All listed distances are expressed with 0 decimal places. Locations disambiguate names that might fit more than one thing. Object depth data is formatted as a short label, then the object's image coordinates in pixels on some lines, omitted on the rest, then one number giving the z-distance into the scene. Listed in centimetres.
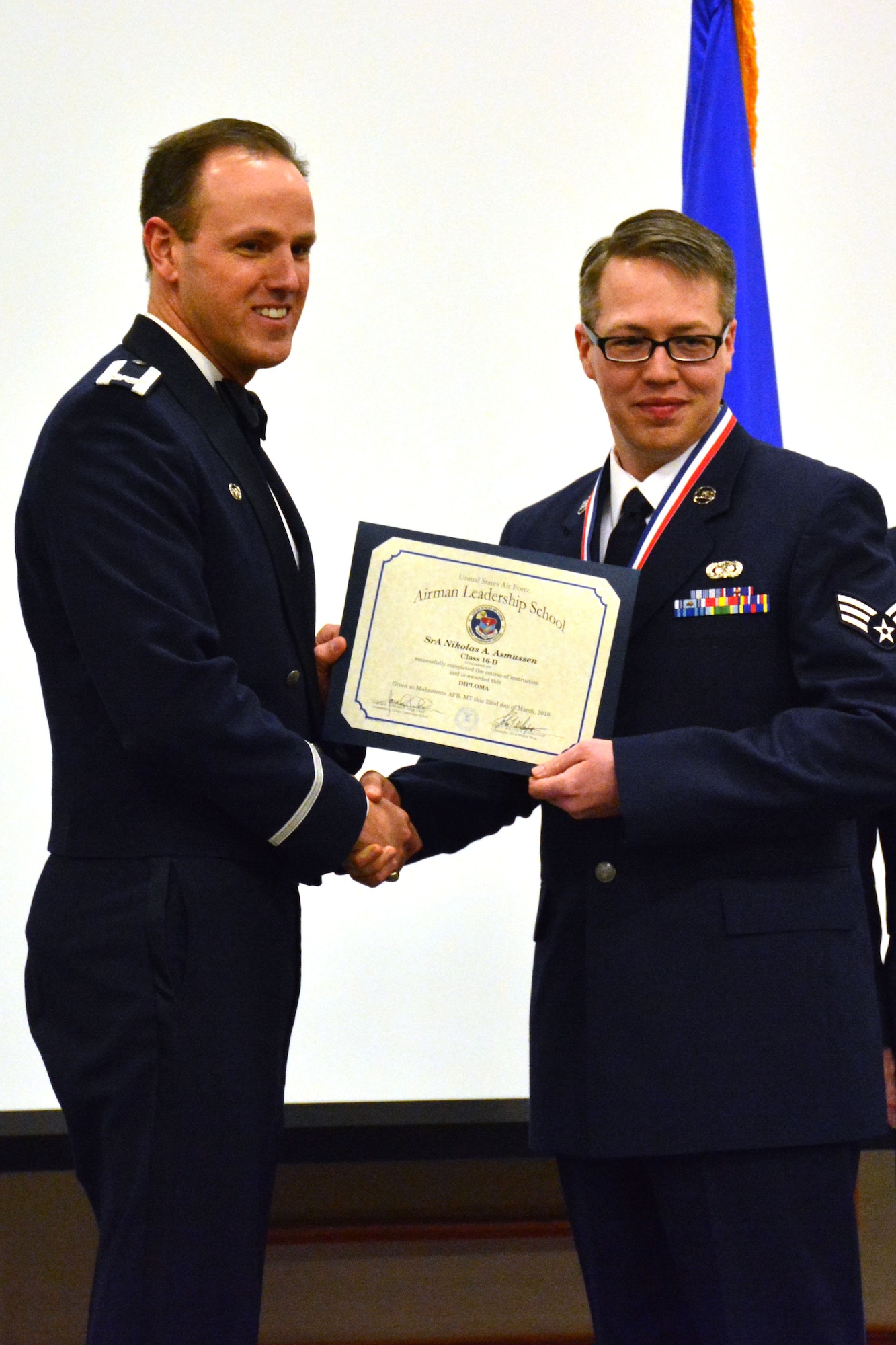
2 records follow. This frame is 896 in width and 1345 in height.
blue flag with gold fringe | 464
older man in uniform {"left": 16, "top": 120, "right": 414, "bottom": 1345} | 357
